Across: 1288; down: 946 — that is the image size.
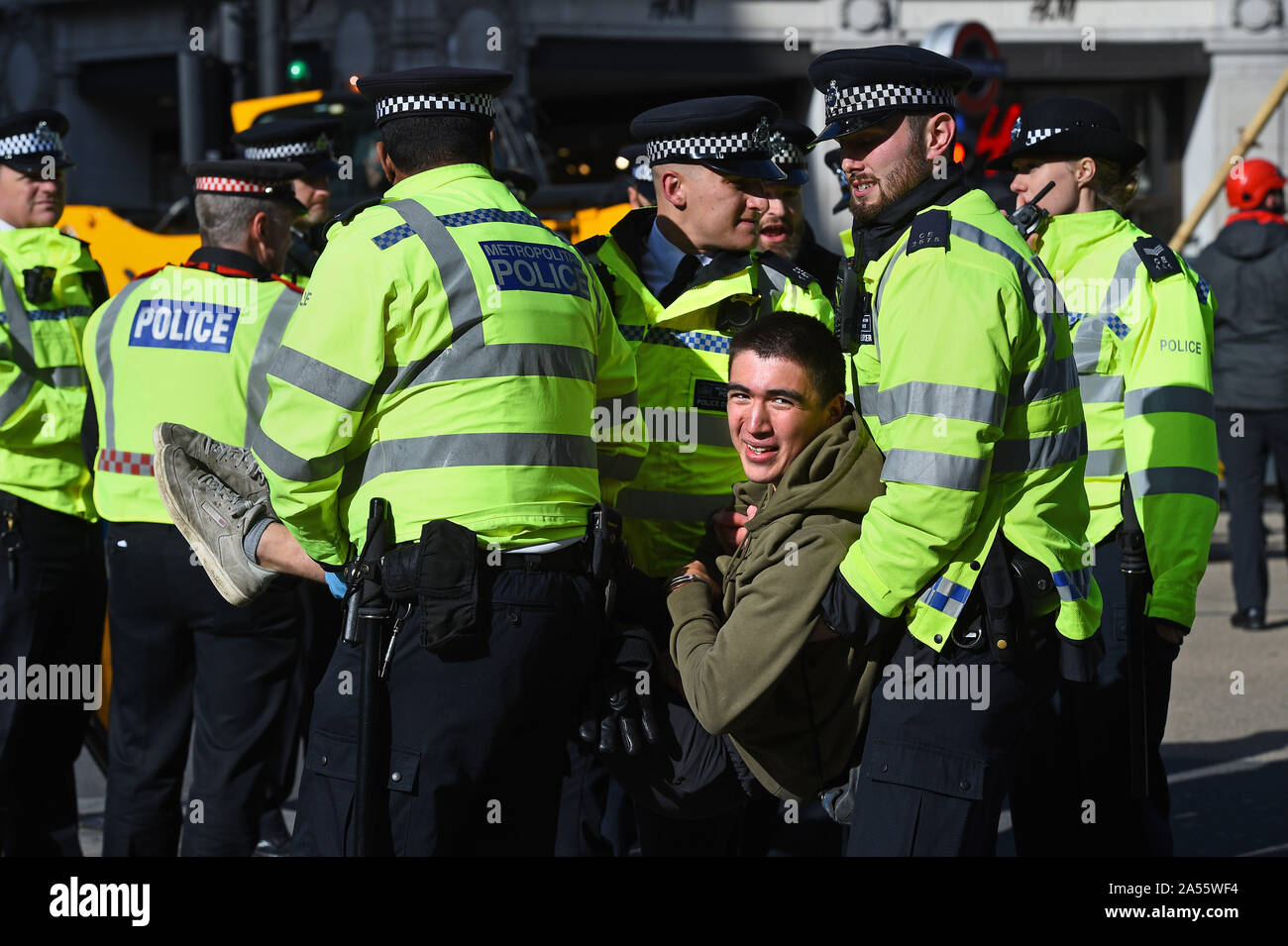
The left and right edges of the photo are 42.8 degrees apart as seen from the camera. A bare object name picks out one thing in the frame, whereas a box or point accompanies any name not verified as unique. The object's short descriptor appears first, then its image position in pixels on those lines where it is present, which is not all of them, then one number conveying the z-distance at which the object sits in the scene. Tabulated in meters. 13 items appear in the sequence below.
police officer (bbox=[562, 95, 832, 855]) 4.26
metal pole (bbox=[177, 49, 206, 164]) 11.48
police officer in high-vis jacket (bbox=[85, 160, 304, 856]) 4.54
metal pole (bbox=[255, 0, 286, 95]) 13.43
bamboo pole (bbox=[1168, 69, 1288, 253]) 10.67
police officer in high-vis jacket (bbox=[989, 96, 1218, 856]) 4.02
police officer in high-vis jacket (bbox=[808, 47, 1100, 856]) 3.01
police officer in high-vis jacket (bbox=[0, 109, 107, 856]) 4.87
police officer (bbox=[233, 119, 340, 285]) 6.14
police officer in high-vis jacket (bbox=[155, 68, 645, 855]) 3.23
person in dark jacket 8.60
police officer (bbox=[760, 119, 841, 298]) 4.64
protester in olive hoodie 3.20
